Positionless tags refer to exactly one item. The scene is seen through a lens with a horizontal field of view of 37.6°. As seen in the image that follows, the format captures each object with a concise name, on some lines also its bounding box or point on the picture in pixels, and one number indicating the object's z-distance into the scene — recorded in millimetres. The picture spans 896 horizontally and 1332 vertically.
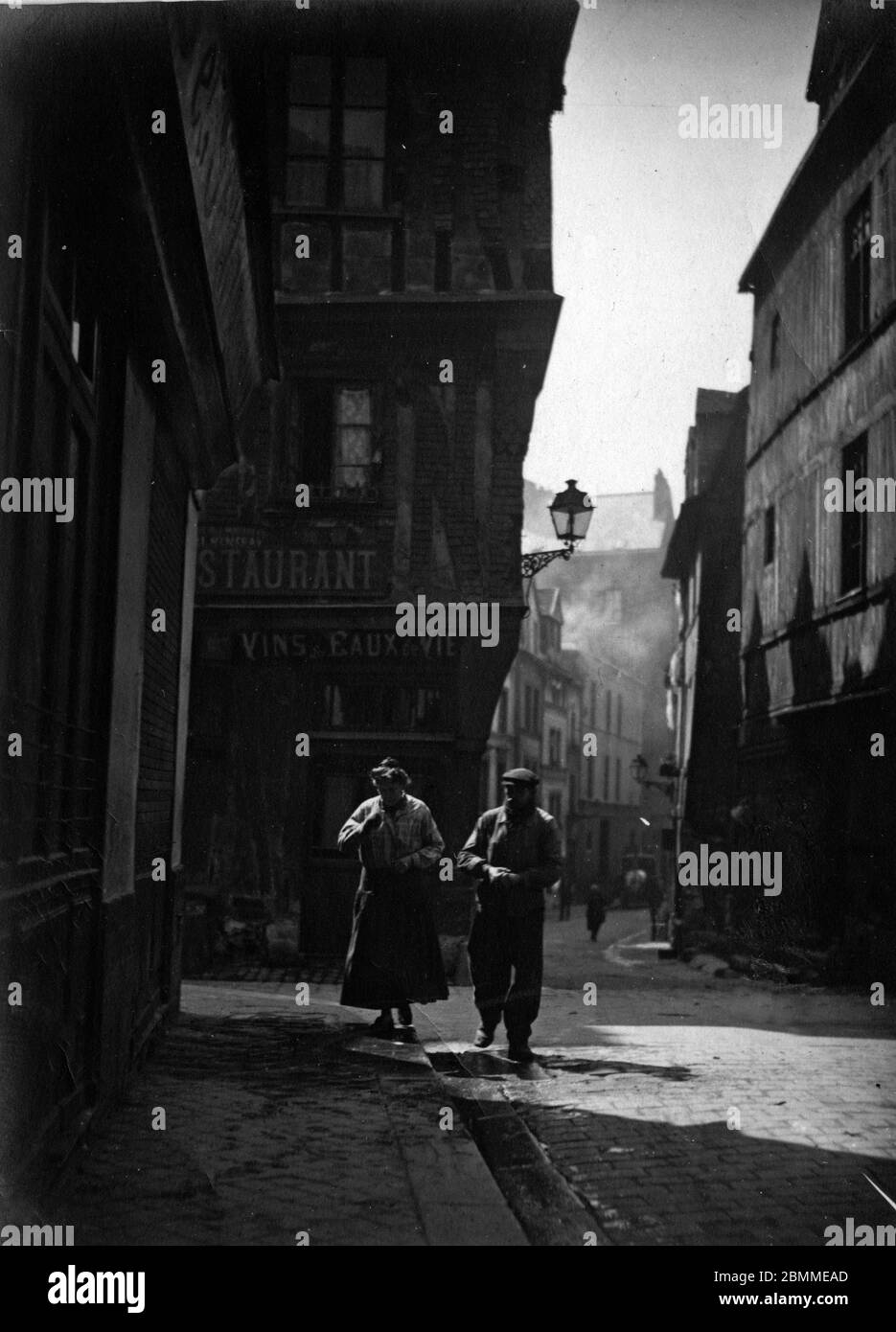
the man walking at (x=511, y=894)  8375
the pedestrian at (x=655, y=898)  31984
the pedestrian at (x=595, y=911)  31344
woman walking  8914
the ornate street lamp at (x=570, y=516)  13727
